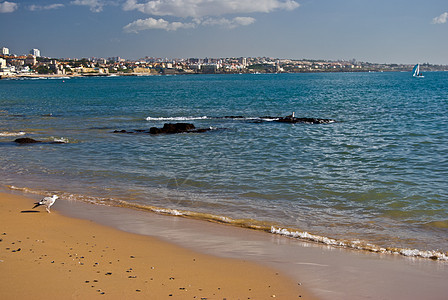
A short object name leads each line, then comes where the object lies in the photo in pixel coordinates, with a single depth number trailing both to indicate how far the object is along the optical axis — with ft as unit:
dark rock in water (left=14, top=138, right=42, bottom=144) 75.15
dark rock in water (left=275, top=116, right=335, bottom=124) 103.09
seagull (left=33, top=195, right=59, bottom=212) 34.88
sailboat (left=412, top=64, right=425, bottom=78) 635.99
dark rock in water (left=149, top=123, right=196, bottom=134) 87.66
